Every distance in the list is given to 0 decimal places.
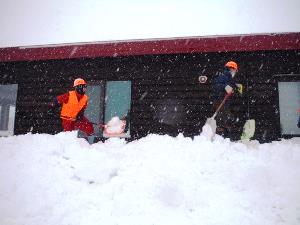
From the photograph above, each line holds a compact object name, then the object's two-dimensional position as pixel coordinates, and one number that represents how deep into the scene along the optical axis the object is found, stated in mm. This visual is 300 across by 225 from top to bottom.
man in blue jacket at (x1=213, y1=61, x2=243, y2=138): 7043
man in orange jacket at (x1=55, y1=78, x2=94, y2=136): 7156
